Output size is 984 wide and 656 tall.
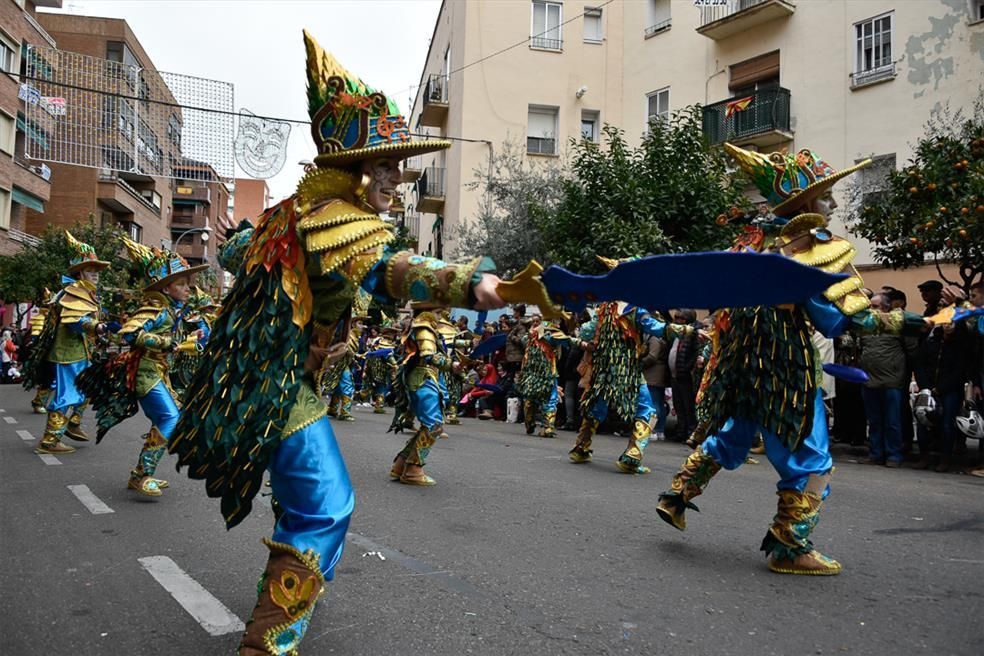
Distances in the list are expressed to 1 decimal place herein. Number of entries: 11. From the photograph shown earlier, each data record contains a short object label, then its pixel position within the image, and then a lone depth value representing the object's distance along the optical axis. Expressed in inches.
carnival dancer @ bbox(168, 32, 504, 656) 112.6
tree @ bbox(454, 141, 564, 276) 904.9
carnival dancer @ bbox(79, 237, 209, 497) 264.2
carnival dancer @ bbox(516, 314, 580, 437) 521.0
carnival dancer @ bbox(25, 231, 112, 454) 364.2
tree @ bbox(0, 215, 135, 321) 1168.8
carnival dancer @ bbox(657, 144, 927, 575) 173.9
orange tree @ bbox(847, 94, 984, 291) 393.7
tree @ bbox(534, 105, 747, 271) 633.0
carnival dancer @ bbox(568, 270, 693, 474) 336.5
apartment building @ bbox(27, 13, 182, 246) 556.1
